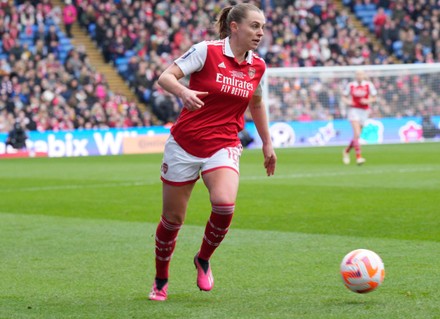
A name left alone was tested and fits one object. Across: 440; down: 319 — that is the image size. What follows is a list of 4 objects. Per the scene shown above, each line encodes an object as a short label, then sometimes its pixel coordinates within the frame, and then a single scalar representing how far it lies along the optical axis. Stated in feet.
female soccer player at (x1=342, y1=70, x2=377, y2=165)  157.58
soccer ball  44.27
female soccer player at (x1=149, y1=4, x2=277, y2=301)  46.32
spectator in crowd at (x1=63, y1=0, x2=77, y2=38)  235.81
